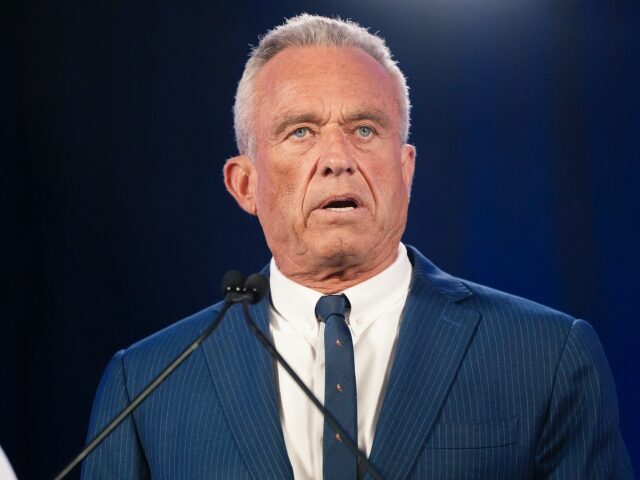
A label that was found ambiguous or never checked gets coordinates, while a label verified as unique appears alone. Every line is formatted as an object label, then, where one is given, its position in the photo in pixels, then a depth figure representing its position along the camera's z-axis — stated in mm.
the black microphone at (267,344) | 3537
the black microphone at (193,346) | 3563
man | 3764
